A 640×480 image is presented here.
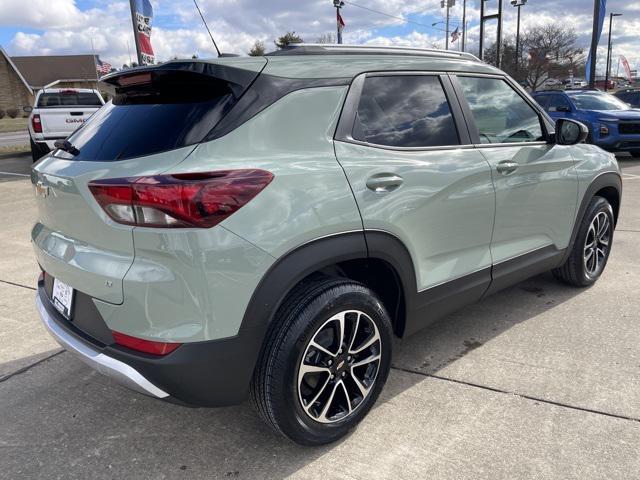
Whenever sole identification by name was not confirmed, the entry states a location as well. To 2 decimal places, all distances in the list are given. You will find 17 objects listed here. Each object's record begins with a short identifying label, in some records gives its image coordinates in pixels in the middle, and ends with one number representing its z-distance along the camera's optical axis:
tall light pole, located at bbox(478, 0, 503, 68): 24.75
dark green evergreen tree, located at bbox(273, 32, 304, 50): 35.26
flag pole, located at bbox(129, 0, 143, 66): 10.69
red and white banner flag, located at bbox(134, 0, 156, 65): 10.70
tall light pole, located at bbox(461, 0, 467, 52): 38.06
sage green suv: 2.06
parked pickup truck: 11.66
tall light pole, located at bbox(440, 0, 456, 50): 38.47
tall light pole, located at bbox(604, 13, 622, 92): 44.30
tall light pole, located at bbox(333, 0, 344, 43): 23.36
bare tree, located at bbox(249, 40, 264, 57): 37.79
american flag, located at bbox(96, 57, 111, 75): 64.11
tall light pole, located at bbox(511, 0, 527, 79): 31.89
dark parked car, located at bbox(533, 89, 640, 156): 11.91
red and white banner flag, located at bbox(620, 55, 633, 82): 40.28
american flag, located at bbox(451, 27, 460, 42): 38.31
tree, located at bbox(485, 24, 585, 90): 44.25
